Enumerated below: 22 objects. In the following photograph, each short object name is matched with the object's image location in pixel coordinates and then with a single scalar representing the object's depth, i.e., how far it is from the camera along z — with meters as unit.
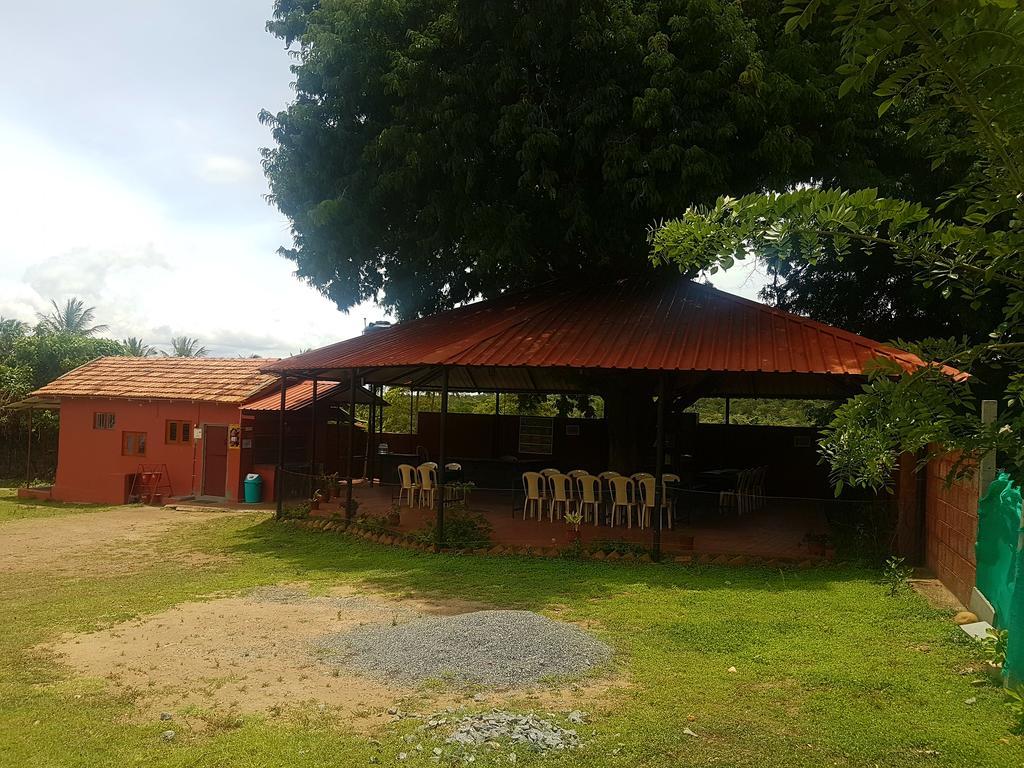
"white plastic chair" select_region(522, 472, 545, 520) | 13.34
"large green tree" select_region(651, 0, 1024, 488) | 2.41
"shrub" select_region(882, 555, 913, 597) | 9.12
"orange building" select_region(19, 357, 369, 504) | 19.67
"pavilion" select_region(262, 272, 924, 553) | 11.21
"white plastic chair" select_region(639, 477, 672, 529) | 12.35
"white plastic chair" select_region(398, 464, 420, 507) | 14.93
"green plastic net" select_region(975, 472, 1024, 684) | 5.36
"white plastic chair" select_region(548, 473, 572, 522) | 13.12
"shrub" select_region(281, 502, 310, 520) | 14.67
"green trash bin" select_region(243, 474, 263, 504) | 19.09
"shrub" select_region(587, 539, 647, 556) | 11.12
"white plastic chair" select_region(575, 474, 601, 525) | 12.76
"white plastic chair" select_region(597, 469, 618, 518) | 13.02
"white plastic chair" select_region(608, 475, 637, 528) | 12.60
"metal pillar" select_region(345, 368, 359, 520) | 13.71
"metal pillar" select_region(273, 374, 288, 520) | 14.86
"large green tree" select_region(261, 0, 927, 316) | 12.80
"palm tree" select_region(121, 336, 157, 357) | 39.54
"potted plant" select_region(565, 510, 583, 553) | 11.37
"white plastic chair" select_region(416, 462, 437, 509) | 14.63
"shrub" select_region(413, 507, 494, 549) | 11.81
